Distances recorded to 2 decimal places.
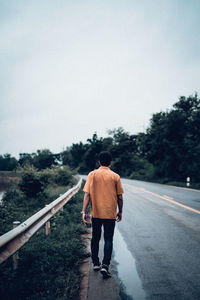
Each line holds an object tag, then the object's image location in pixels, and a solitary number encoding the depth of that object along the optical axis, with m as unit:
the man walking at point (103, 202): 3.77
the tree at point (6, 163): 121.88
